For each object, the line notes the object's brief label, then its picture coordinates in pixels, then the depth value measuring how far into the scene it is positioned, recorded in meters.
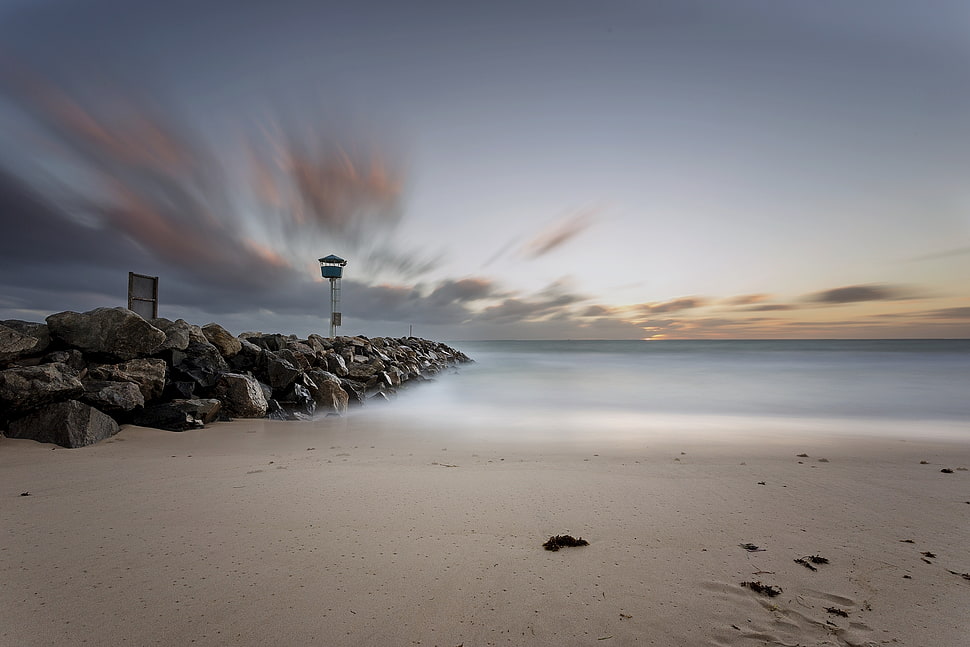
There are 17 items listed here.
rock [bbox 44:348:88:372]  4.95
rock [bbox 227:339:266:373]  7.17
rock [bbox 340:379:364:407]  7.99
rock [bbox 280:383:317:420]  6.54
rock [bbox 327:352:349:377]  9.37
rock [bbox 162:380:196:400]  5.35
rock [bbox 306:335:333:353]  10.60
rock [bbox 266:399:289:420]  6.00
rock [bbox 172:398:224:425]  5.01
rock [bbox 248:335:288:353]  9.05
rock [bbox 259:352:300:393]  6.91
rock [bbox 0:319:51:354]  4.95
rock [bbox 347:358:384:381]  9.78
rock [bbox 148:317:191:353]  5.94
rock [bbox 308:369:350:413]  6.97
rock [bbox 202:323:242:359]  7.12
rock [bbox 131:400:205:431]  4.77
